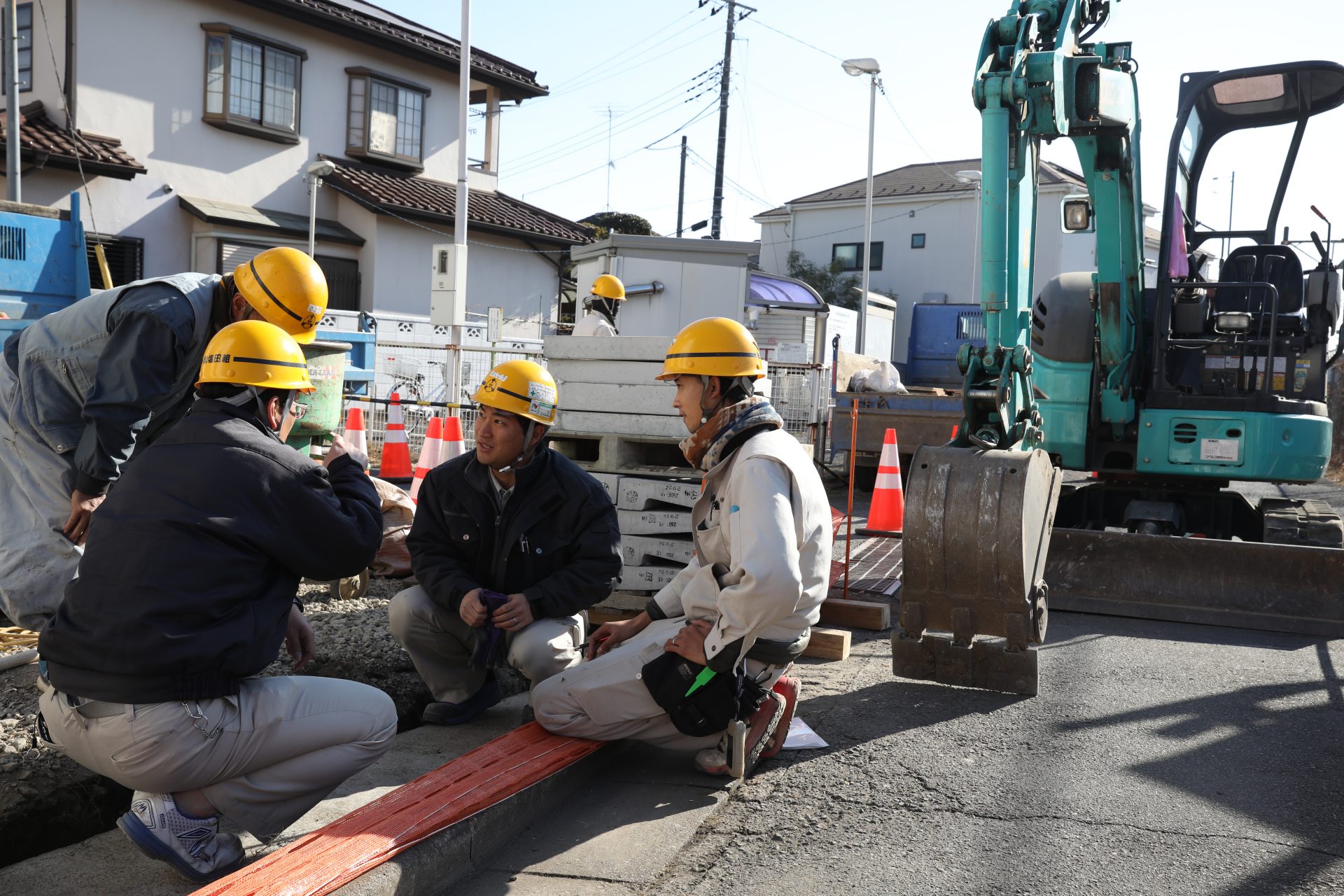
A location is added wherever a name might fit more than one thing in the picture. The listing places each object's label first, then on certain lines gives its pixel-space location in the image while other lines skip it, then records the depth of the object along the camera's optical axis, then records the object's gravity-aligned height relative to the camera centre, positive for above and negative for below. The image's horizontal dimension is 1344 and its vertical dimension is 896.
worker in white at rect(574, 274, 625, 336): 9.24 +0.80
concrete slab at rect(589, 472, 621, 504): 5.96 -0.52
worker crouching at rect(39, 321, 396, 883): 2.84 -0.68
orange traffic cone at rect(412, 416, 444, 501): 8.72 -0.53
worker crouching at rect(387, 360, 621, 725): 4.36 -0.69
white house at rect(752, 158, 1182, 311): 35.94 +5.99
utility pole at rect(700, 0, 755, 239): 33.22 +8.22
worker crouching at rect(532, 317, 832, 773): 3.61 -0.77
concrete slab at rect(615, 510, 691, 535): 5.79 -0.71
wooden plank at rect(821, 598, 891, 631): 6.50 -1.31
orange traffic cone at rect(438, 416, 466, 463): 8.91 -0.47
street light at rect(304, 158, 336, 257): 19.23 +3.61
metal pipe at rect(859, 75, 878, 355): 23.62 +3.54
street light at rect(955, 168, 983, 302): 33.22 +4.87
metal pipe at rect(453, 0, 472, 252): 13.78 +3.27
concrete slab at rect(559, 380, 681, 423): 5.95 -0.05
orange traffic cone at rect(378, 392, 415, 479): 10.53 -0.74
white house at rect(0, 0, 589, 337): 17.61 +4.37
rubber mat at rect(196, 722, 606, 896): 2.75 -1.27
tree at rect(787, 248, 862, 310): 38.31 +4.10
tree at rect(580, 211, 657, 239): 34.03 +5.24
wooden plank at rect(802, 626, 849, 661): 5.86 -1.35
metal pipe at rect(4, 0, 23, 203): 14.21 +3.46
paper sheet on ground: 4.45 -1.42
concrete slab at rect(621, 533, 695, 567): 5.81 -0.86
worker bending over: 4.02 -0.07
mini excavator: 5.23 +0.03
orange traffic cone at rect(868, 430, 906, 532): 9.57 -0.93
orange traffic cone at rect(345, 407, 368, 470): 10.02 -0.45
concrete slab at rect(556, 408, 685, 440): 5.95 -0.20
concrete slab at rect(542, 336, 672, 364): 5.96 +0.23
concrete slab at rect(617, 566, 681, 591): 5.84 -1.02
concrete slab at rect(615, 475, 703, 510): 5.79 -0.56
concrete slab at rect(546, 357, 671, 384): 5.98 +0.10
